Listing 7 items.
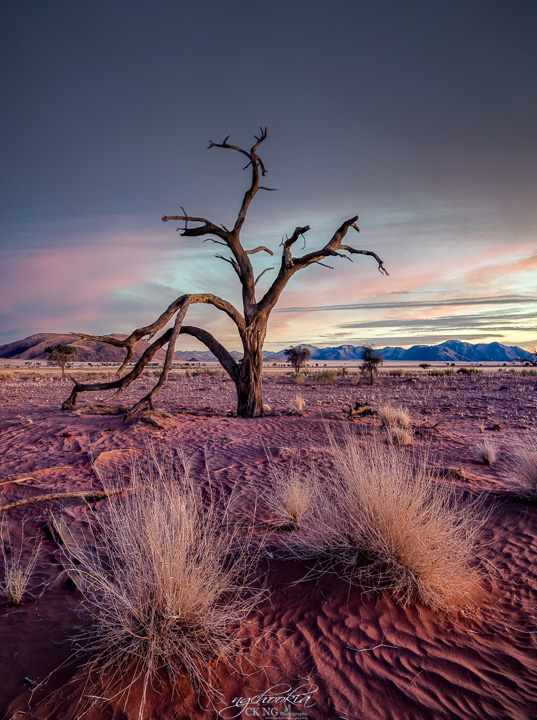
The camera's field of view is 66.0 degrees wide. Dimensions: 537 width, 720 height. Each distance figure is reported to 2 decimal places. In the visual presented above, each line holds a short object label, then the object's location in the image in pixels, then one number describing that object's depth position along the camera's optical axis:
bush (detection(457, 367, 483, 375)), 44.83
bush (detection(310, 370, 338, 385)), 31.02
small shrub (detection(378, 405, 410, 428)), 11.35
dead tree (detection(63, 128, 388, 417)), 12.41
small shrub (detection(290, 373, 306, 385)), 32.98
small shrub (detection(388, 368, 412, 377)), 44.58
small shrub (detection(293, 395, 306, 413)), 15.39
